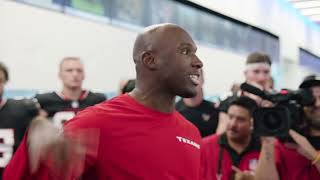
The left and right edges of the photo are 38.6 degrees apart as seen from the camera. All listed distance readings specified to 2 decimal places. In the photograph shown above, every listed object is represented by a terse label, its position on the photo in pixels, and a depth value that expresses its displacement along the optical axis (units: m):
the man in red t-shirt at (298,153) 1.72
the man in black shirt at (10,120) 2.25
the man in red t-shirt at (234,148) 1.95
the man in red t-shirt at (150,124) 1.06
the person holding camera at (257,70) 2.50
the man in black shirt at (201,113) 2.88
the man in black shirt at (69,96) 2.62
